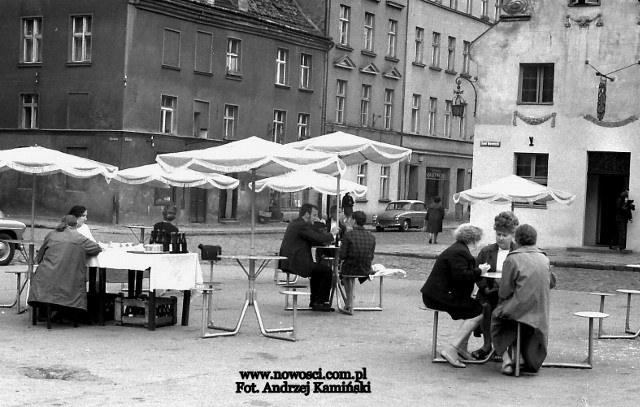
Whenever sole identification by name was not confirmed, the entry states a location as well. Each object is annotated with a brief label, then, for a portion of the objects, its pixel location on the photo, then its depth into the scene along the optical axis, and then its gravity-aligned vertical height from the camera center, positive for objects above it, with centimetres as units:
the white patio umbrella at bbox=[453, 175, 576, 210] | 2266 -6
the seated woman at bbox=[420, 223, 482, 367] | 1216 -104
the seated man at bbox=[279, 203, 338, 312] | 1662 -89
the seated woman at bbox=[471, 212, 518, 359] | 1255 -84
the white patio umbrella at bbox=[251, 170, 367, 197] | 2620 -7
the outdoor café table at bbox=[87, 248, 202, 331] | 1427 -120
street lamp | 3859 +258
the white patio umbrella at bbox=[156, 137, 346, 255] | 1508 +25
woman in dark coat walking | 3931 -110
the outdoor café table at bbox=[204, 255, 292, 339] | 1411 -167
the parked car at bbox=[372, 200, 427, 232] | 5191 -145
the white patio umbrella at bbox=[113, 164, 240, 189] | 2606 -7
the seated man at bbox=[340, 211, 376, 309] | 1673 -103
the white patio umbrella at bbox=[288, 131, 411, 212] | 1878 +56
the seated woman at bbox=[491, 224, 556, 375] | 1165 -116
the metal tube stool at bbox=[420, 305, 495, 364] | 1250 -182
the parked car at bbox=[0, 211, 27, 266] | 2516 -152
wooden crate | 1487 -180
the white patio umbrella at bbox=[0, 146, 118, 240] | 1725 +9
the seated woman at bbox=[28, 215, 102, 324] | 1423 -128
